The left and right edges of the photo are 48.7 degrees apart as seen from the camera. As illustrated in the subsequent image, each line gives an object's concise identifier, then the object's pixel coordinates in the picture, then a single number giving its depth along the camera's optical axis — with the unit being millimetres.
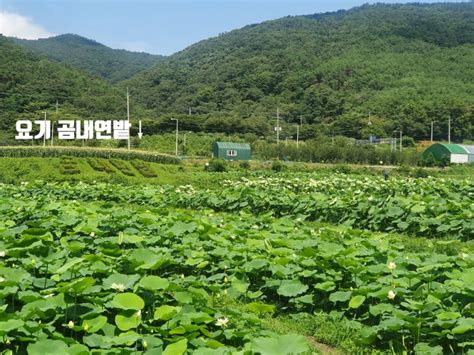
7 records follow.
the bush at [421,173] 30334
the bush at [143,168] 26764
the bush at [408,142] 65988
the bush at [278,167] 33897
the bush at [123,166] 26588
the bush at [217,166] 32525
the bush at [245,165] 35422
